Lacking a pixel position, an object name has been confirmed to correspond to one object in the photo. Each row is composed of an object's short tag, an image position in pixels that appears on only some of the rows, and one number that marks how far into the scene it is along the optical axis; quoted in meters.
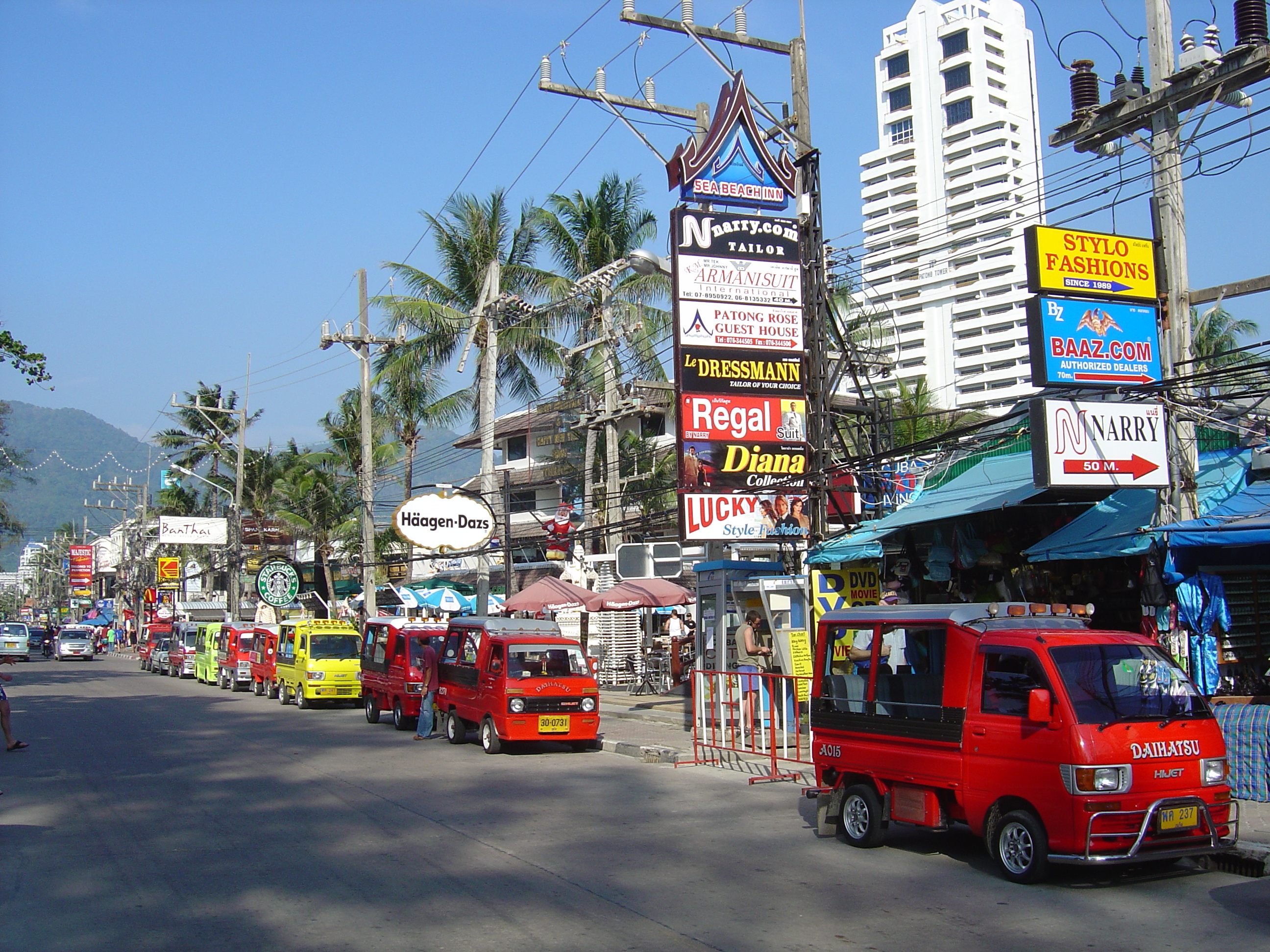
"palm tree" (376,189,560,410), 37.78
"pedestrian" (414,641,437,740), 19.47
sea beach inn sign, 19.25
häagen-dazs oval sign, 26.70
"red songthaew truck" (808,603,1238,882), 7.69
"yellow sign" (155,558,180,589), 66.38
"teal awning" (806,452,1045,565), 16.09
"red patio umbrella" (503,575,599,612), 28.91
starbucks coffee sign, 36.09
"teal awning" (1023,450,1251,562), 13.43
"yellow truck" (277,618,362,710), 26.47
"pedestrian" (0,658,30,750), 16.86
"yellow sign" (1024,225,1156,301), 13.50
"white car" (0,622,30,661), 54.66
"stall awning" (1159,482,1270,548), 11.60
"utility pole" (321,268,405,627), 33.72
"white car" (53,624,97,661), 57.53
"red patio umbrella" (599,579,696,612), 26.89
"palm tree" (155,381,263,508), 63.16
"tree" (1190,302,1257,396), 32.12
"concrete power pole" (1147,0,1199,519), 12.70
